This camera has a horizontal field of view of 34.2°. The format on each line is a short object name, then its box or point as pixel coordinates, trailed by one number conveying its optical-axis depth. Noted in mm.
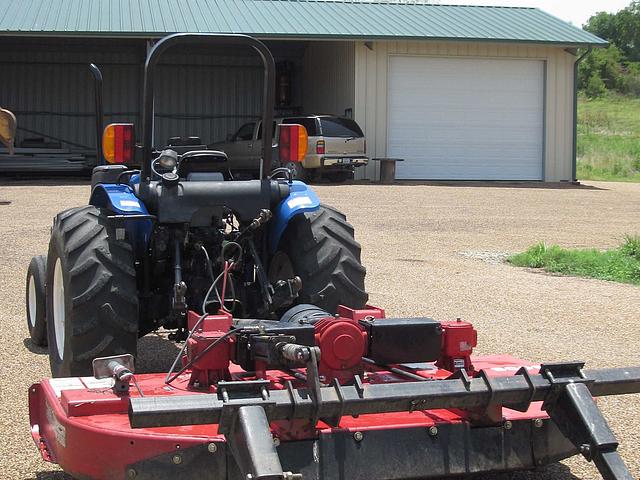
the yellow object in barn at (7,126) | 21625
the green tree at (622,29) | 93062
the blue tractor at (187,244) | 5566
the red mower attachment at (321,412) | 3688
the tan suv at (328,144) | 25234
